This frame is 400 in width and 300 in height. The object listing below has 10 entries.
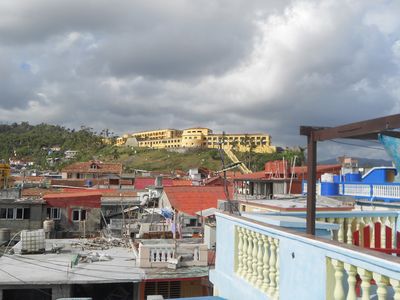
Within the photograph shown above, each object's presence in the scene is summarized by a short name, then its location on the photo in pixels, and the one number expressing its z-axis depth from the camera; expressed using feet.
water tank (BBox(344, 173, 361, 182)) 87.76
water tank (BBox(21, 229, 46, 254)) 65.10
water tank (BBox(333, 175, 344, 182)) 90.09
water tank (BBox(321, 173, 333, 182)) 87.81
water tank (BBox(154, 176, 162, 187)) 128.03
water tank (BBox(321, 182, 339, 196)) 77.92
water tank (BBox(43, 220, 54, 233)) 96.40
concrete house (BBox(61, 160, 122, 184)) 209.05
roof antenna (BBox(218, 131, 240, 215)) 29.58
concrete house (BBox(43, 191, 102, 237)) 107.04
